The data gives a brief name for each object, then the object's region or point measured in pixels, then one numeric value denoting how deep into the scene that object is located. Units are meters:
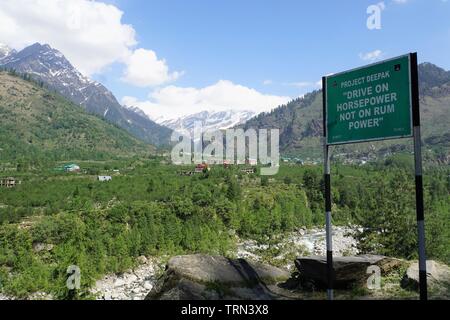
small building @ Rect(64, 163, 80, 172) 131.65
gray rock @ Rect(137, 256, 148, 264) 45.18
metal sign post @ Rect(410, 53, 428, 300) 7.47
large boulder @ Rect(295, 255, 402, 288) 11.18
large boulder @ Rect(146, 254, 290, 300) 10.17
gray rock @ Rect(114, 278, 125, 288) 37.91
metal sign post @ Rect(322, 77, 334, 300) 8.99
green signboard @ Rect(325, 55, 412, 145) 7.71
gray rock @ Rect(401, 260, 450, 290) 10.88
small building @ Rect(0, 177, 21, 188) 96.99
